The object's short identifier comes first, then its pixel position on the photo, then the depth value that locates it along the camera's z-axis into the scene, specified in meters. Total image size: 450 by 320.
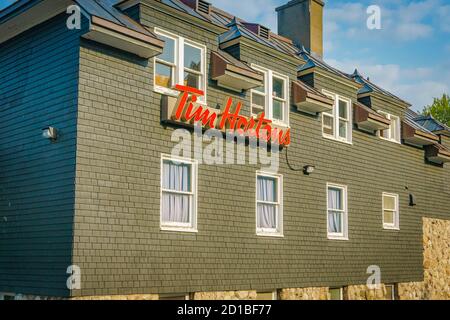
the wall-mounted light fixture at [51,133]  13.56
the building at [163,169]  13.39
